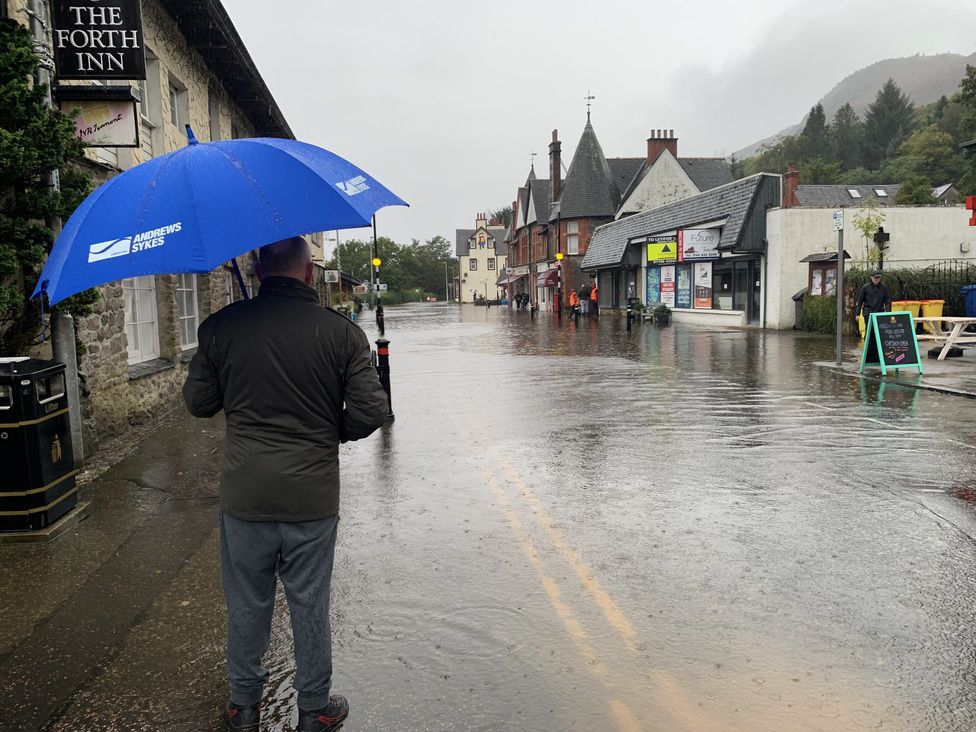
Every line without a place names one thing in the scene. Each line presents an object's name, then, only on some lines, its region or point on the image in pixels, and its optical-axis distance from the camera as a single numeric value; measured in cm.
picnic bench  1505
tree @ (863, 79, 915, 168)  11194
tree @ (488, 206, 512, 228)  14575
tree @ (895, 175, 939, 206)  5357
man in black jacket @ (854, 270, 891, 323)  1472
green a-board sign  1331
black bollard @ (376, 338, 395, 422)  945
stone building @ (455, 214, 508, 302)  11506
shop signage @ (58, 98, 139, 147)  723
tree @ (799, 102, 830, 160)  11506
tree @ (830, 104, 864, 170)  11338
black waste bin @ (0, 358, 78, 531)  517
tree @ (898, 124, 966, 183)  8556
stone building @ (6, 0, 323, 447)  865
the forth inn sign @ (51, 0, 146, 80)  708
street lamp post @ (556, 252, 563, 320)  4171
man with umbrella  282
